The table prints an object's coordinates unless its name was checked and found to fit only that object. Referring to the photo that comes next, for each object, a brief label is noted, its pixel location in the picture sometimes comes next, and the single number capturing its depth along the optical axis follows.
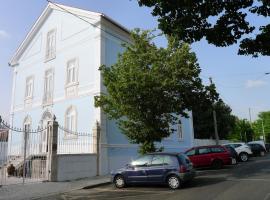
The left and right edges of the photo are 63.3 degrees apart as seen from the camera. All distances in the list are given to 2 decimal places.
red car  14.12
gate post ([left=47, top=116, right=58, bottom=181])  11.26
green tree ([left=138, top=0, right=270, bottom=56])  4.64
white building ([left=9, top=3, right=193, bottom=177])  14.61
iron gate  10.58
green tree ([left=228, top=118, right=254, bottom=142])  43.67
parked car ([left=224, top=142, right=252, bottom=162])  18.40
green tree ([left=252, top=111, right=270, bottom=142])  58.50
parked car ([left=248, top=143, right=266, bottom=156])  23.04
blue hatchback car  9.02
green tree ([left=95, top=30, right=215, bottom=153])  11.75
